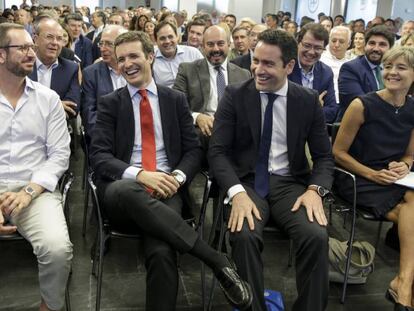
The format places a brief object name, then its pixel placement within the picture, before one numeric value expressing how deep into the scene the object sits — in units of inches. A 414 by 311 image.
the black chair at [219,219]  85.4
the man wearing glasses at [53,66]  128.3
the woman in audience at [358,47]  201.6
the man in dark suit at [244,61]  155.5
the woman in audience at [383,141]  95.9
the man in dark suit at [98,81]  123.9
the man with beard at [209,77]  124.8
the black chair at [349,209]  92.7
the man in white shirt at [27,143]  79.9
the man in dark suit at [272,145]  84.4
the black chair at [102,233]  79.9
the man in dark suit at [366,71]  132.5
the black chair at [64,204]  77.7
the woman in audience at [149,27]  229.0
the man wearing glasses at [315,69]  129.7
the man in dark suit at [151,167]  76.2
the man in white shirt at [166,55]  157.6
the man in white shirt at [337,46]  176.9
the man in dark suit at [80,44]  211.5
